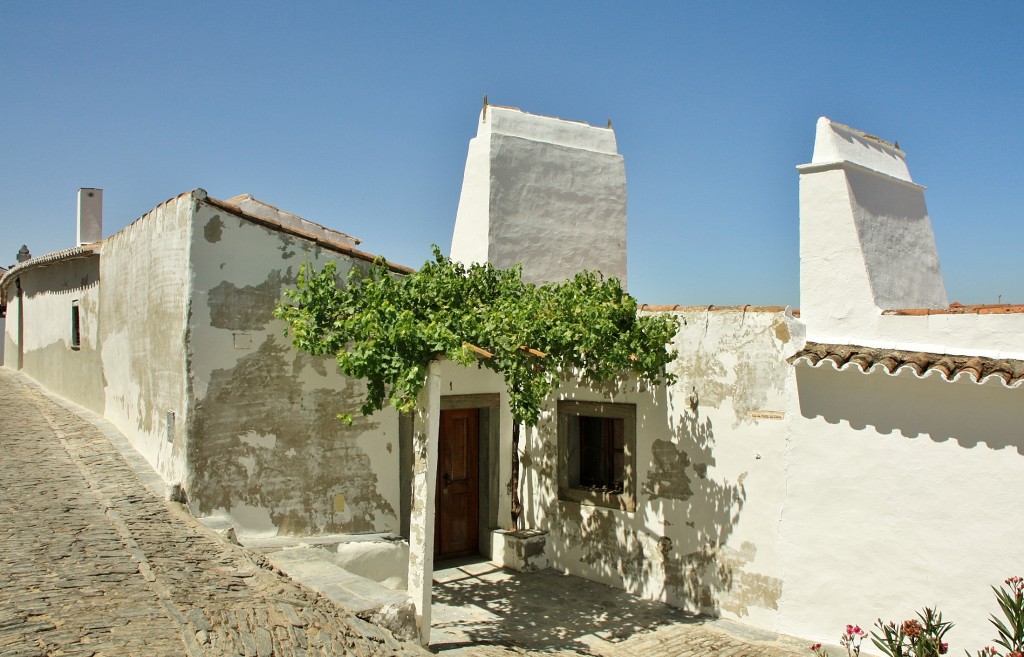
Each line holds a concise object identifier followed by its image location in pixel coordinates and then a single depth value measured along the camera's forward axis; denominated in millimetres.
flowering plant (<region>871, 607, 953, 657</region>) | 5219
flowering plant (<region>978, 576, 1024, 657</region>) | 5695
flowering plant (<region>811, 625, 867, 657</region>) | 5039
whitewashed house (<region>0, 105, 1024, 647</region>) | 6949
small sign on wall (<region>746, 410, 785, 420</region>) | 8016
